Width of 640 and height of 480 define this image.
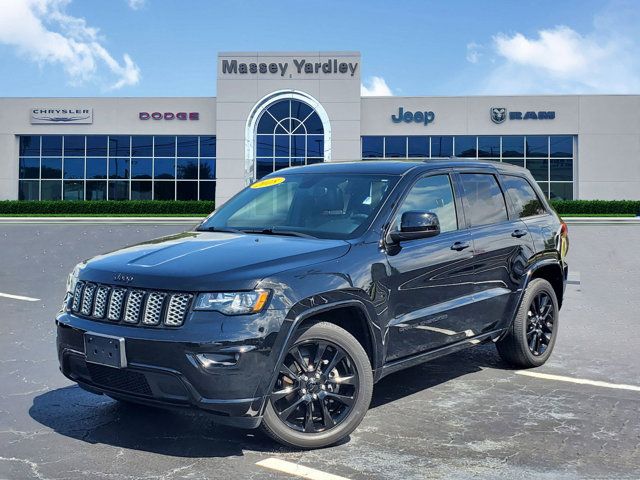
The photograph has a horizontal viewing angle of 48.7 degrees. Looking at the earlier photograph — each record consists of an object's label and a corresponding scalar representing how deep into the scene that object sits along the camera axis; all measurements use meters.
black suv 3.84
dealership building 40.78
